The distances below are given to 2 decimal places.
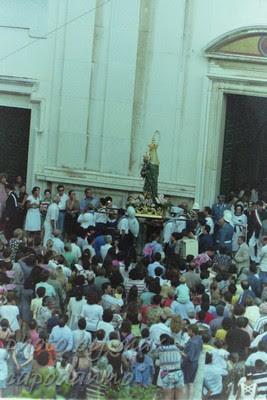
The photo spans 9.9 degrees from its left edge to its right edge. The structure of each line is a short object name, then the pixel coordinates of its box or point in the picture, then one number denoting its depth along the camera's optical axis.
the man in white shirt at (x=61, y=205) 28.92
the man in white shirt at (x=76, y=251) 25.06
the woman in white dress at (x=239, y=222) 28.47
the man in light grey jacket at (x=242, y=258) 26.22
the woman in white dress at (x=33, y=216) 28.61
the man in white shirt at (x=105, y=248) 25.97
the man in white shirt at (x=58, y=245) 25.45
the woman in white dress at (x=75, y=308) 20.88
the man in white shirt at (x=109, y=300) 21.55
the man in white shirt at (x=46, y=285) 21.68
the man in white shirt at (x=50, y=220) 28.60
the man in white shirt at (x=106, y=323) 20.06
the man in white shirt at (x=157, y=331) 19.88
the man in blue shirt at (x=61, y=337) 19.53
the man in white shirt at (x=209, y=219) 28.20
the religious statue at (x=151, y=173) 29.38
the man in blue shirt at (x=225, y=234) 27.86
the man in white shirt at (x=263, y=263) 25.09
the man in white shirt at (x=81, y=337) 19.55
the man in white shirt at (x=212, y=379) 19.19
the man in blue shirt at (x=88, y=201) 29.39
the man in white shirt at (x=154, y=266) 24.14
